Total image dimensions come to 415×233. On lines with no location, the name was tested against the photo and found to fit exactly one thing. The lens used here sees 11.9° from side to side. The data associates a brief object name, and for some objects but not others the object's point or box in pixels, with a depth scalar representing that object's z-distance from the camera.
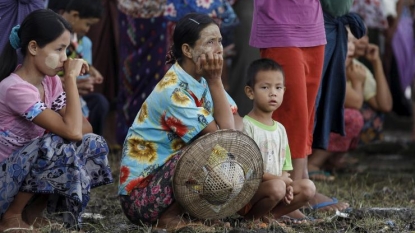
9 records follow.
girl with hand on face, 9.36
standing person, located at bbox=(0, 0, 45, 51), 10.83
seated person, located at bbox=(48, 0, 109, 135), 13.15
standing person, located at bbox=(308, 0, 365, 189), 11.95
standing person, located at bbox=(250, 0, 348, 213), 10.98
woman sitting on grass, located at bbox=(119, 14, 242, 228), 9.55
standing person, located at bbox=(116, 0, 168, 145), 14.52
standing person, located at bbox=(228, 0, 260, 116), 15.31
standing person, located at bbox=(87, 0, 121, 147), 16.69
